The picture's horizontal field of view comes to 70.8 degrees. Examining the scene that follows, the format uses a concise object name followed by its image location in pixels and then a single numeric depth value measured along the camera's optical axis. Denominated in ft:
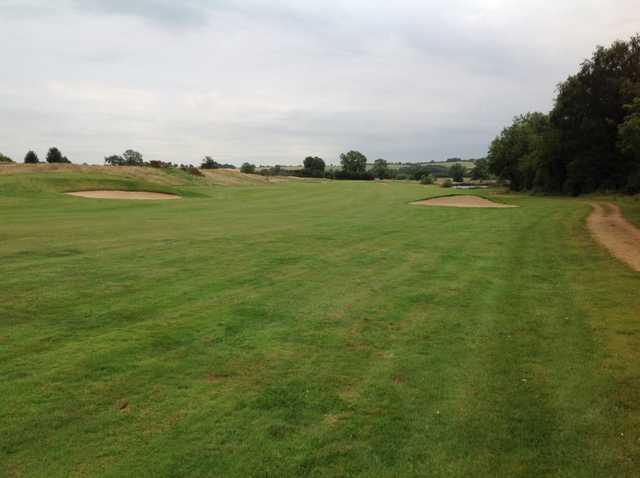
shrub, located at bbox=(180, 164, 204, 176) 198.28
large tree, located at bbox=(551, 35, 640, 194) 150.10
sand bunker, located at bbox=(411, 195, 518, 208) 113.29
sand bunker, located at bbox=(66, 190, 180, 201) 110.52
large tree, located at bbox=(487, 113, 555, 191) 178.09
